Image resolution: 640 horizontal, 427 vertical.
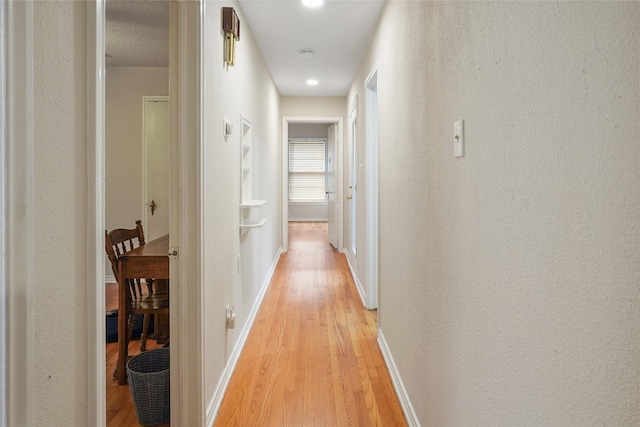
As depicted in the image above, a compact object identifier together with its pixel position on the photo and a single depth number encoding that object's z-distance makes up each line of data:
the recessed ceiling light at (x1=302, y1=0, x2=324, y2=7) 2.72
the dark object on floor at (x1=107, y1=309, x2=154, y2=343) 2.91
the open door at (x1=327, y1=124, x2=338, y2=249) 6.55
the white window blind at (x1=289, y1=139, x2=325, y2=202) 10.29
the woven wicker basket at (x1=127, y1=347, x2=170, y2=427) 1.84
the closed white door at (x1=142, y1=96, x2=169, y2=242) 4.40
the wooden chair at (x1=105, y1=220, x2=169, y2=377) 2.46
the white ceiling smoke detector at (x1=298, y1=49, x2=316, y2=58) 3.79
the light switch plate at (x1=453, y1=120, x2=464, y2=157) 1.21
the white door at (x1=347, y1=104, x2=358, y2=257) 4.62
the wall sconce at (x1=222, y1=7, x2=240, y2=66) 2.22
